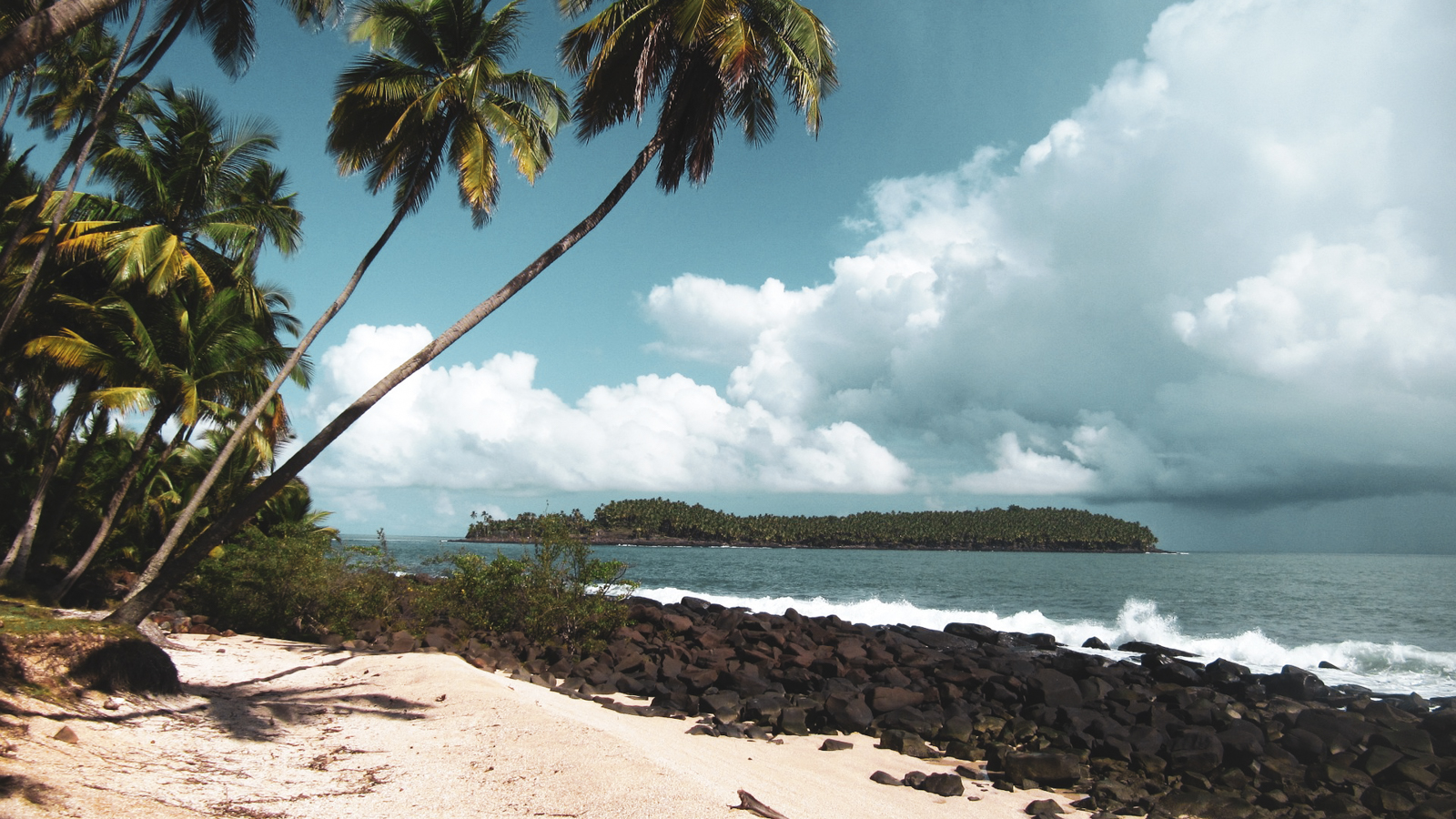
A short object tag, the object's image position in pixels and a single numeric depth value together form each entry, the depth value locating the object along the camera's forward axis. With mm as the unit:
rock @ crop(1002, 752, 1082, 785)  9133
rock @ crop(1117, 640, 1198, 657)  19688
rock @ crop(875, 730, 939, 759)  10188
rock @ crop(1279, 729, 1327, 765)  10344
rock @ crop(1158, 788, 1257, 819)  8398
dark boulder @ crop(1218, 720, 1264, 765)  10086
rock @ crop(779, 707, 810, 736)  10688
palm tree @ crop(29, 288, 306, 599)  12664
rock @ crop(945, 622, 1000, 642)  21484
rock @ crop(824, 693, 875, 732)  11117
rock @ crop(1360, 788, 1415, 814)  8781
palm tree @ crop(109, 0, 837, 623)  9141
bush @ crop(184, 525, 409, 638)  14094
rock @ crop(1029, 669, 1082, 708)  12797
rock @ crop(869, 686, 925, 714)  12047
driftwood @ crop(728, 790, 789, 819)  5766
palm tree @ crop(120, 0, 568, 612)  10867
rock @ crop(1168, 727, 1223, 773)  9867
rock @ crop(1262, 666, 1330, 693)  14600
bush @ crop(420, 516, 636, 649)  14695
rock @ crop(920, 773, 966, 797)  8211
